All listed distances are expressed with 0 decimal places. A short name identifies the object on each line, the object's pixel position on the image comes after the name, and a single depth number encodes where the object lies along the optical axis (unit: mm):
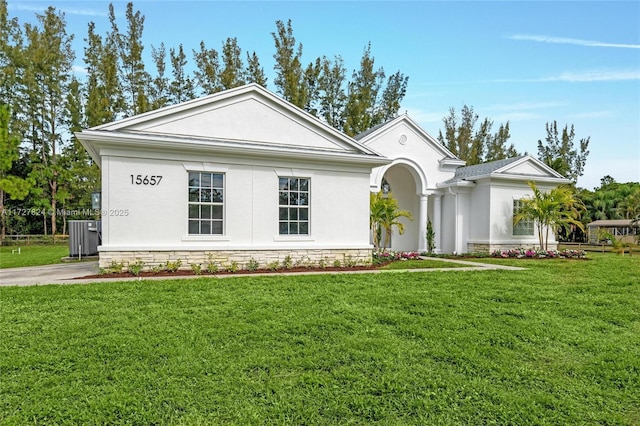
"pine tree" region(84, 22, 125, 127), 27641
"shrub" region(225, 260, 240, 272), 11332
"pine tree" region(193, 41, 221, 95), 29781
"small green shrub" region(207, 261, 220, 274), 11094
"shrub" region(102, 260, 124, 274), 10352
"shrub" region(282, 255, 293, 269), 12041
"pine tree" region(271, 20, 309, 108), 28016
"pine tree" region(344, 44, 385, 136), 30594
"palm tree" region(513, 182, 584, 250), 17078
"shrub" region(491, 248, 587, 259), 16969
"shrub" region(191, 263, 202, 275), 10742
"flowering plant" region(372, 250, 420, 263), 14462
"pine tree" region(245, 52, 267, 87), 29500
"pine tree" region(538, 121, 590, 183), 49031
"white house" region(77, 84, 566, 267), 10656
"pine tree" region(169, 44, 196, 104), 30953
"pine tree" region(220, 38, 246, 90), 29141
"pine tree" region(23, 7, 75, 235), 30156
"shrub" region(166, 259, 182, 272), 10781
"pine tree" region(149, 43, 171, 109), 31000
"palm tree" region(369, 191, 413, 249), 15156
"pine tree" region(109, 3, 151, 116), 28625
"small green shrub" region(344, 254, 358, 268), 12805
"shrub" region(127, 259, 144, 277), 10391
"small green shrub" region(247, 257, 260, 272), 11531
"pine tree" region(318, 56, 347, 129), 31781
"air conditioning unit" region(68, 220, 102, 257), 15163
